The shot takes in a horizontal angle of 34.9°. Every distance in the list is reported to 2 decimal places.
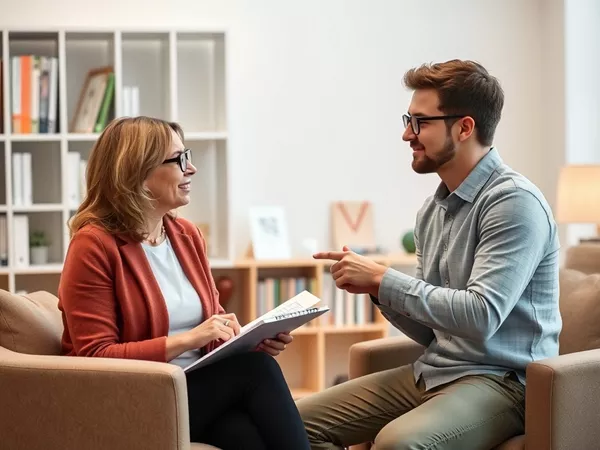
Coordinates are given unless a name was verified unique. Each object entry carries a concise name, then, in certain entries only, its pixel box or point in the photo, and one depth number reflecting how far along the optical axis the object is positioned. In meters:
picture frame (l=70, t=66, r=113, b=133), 4.43
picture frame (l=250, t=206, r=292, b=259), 4.64
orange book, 4.33
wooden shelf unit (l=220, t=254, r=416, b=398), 4.59
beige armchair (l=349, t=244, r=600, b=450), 2.25
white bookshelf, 4.35
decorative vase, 4.59
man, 2.27
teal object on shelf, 4.77
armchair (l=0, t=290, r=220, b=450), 2.17
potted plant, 4.41
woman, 2.33
